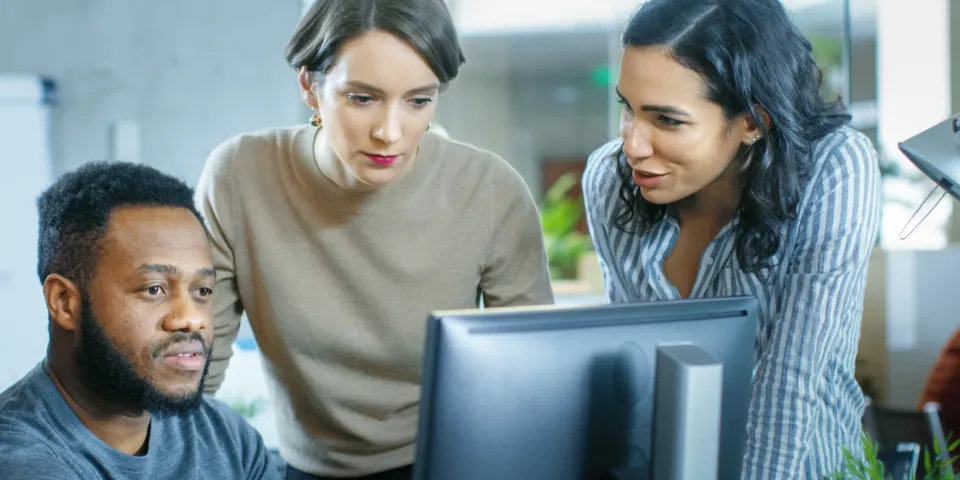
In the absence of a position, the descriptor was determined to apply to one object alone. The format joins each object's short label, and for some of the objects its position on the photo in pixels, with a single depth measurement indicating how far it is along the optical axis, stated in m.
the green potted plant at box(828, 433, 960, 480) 1.03
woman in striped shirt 1.36
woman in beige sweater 1.64
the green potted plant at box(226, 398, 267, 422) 3.30
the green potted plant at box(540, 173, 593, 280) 5.05
